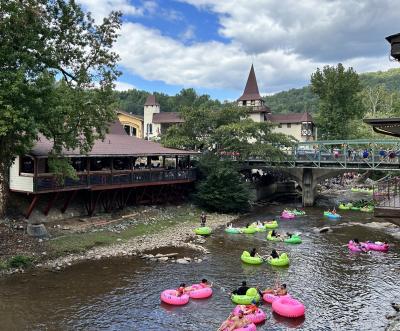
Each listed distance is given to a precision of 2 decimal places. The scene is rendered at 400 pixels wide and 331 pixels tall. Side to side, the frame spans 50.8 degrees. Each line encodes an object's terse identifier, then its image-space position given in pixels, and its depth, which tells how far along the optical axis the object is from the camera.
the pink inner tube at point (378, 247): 29.66
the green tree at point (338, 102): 71.50
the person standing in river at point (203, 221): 35.00
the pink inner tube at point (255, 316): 17.41
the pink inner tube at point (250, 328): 16.32
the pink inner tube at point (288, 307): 18.52
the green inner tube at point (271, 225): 36.94
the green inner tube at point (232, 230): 34.47
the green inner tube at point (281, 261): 25.69
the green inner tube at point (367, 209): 46.64
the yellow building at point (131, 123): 70.12
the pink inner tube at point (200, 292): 20.25
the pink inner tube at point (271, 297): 19.67
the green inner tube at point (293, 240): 31.70
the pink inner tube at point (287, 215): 42.56
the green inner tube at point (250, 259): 26.03
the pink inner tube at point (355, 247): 29.50
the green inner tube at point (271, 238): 32.44
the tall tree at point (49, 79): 22.25
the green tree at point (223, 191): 42.09
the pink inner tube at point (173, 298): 19.45
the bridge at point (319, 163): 44.44
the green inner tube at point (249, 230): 34.75
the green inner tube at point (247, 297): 19.53
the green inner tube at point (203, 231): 33.25
